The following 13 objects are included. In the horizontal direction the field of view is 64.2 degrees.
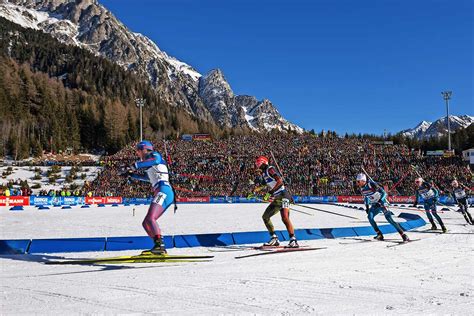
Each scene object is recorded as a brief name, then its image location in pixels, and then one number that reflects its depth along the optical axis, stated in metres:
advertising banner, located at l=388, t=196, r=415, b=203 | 39.94
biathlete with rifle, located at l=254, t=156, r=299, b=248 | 8.73
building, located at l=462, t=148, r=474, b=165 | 74.66
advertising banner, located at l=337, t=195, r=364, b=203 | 41.56
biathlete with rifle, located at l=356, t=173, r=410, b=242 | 10.39
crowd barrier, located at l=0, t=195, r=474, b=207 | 32.06
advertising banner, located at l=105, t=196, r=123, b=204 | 38.08
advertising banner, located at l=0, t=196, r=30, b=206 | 30.69
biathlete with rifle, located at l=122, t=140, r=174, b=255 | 7.02
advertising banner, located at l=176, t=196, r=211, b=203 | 41.31
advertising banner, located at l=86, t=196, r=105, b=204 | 36.00
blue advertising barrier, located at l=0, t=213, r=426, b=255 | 7.86
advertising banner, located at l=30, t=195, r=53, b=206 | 32.86
